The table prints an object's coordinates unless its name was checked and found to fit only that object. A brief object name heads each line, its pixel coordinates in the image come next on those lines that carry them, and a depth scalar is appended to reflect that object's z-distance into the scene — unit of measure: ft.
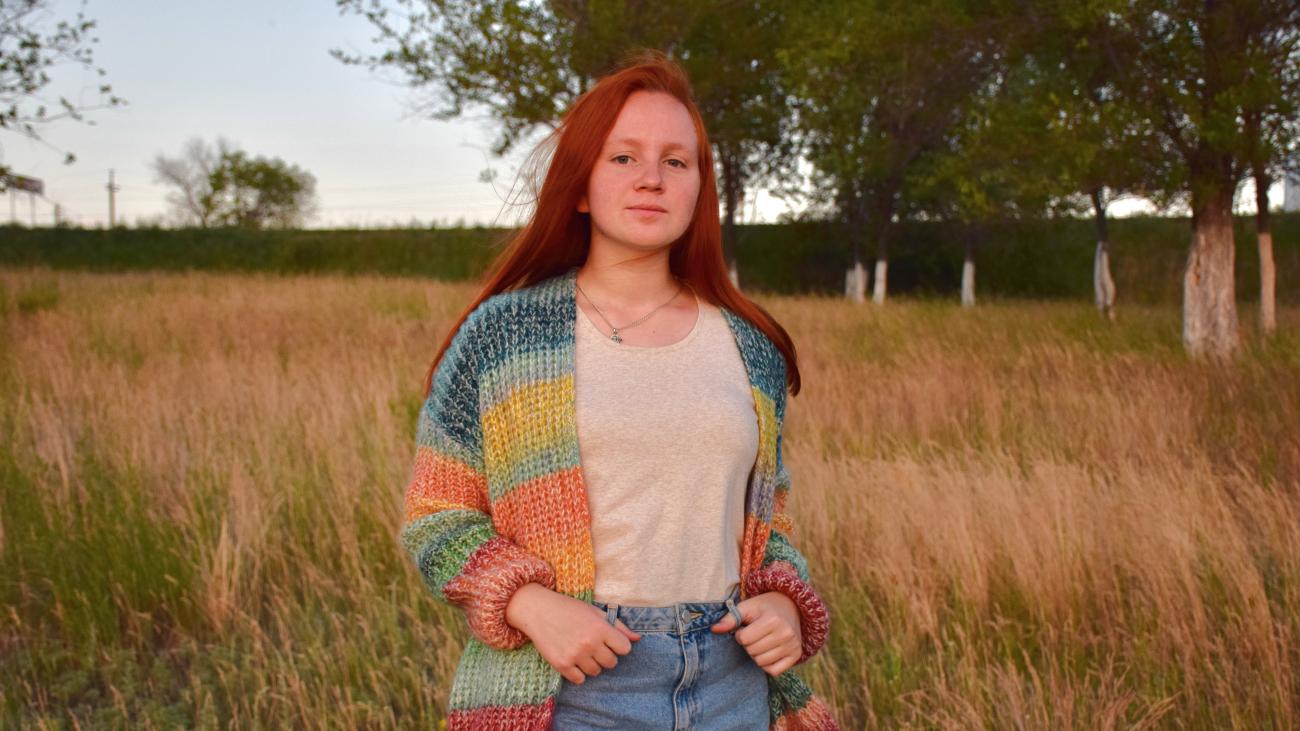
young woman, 4.88
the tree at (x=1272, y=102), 30.78
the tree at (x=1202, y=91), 31.78
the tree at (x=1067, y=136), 33.30
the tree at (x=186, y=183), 243.87
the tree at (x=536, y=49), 54.95
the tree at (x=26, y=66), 32.17
